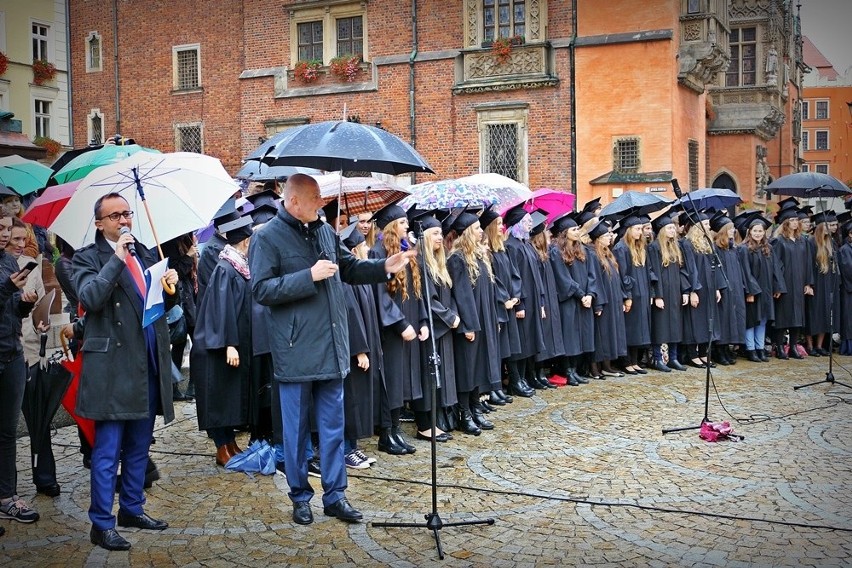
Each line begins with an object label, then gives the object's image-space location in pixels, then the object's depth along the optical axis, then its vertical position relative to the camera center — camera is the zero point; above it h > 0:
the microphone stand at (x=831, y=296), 11.62 -0.69
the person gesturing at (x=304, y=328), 6.01 -0.46
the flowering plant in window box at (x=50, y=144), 25.55 +3.65
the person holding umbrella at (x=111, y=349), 5.59 -0.56
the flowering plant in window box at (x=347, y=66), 27.72 +6.16
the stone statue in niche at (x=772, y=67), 34.91 +7.49
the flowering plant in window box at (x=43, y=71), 29.19 +6.60
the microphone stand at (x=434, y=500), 5.71 -1.60
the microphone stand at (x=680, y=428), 8.74 -1.49
